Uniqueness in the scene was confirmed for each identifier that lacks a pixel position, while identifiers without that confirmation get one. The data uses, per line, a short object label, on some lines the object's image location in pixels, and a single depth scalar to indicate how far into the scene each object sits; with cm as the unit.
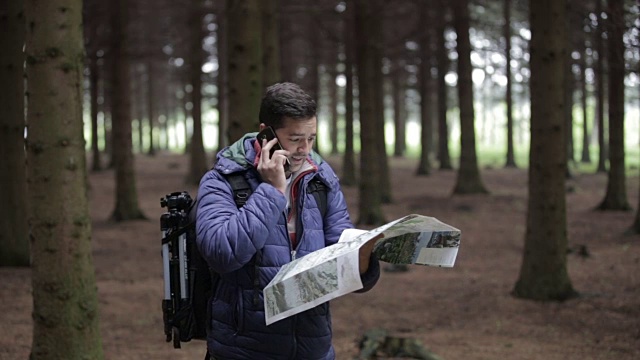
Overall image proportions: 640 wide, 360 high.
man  304
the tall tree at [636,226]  1500
